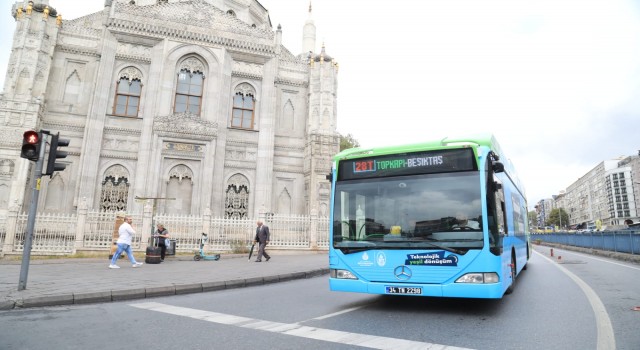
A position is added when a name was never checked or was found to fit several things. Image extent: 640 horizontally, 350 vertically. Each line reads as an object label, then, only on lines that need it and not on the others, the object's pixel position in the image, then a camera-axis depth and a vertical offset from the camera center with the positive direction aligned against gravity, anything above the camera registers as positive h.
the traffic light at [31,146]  6.89 +1.47
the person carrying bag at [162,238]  13.22 -0.34
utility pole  6.65 +0.23
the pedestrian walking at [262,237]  13.85 -0.22
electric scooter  14.14 -1.01
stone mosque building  19.25 +6.86
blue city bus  5.09 +0.21
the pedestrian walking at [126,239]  10.98 -0.34
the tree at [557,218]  109.21 +6.49
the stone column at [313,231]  18.34 +0.08
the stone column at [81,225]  14.34 +0.05
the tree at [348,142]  46.79 +11.99
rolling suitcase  12.47 -0.93
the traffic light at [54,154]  7.07 +1.38
